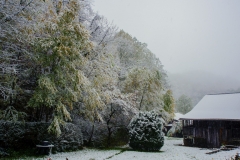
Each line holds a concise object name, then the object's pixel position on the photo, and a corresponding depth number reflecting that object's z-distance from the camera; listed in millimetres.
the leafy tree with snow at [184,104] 52775
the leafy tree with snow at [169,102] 26812
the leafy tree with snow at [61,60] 10750
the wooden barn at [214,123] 18297
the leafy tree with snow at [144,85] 20172
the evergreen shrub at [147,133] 14844
